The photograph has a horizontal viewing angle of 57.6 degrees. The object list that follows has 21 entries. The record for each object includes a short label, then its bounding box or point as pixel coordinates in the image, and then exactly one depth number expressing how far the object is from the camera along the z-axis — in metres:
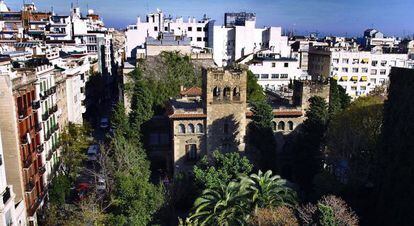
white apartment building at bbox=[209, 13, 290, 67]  102.75
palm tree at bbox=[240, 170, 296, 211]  35.44
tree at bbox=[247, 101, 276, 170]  45.34
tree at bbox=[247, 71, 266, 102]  65.56
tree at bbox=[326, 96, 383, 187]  42.28
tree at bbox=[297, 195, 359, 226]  25.59
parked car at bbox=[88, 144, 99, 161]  57.36
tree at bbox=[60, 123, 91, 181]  49.34
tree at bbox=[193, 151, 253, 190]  37.76
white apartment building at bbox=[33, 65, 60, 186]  41.97
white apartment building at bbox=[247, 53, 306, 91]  83.44
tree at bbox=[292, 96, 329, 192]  43.75
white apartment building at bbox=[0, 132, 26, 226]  29.53
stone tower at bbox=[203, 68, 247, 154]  47.34
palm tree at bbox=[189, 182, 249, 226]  34.88
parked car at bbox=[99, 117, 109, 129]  78.44
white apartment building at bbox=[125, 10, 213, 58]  97.56
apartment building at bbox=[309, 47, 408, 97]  93.81
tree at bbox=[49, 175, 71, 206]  40.44
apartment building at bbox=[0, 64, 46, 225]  33.96
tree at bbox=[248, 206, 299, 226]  30.06
